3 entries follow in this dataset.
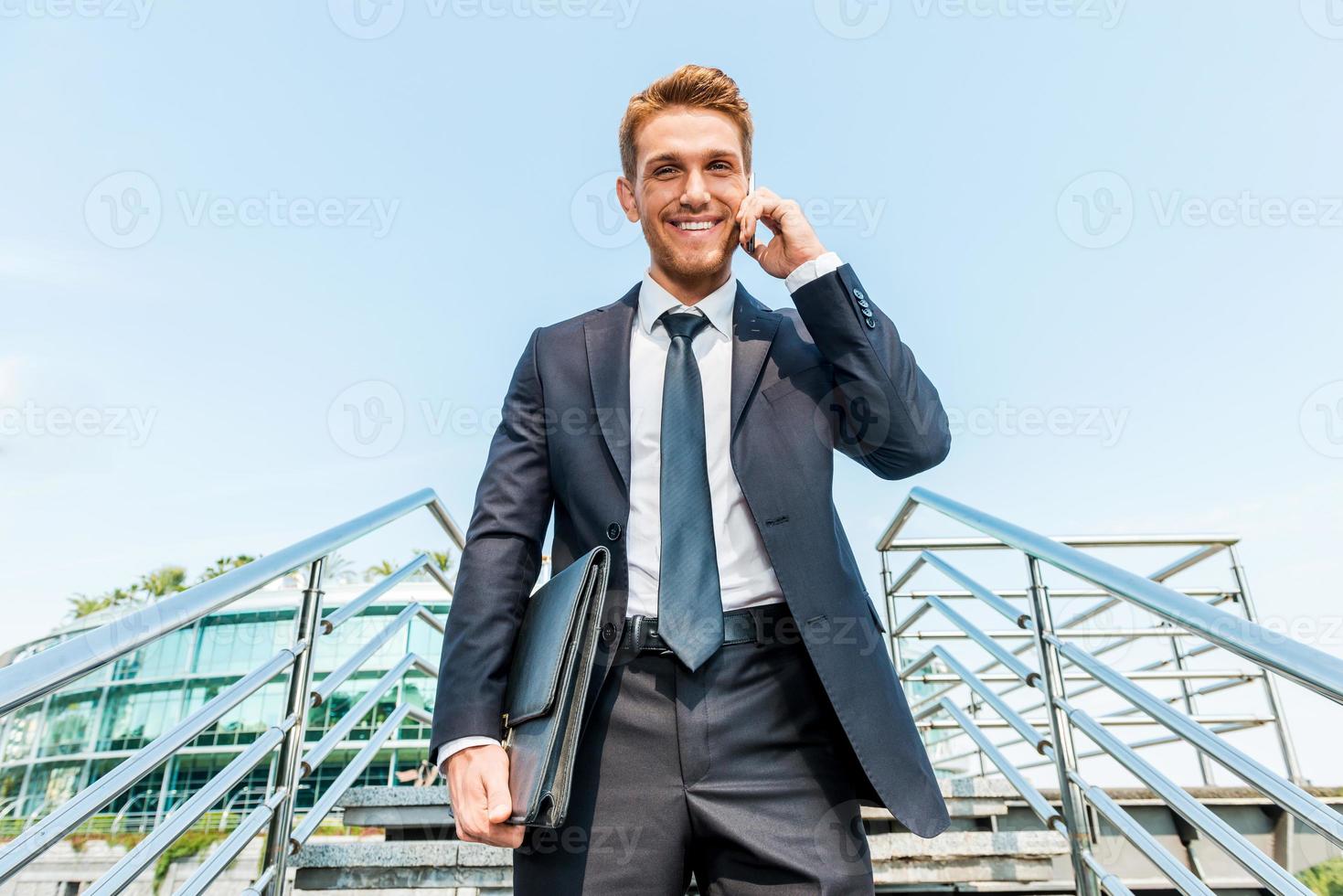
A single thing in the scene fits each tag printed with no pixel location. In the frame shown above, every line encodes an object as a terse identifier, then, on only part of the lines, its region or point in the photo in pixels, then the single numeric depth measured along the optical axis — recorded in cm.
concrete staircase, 223
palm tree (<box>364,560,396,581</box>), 3737
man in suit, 112
